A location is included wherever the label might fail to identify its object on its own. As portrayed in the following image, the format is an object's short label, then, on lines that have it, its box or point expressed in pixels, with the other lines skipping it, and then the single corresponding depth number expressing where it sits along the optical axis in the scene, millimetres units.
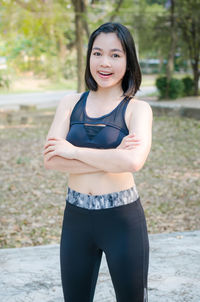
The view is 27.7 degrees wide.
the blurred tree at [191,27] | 17172
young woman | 1759
